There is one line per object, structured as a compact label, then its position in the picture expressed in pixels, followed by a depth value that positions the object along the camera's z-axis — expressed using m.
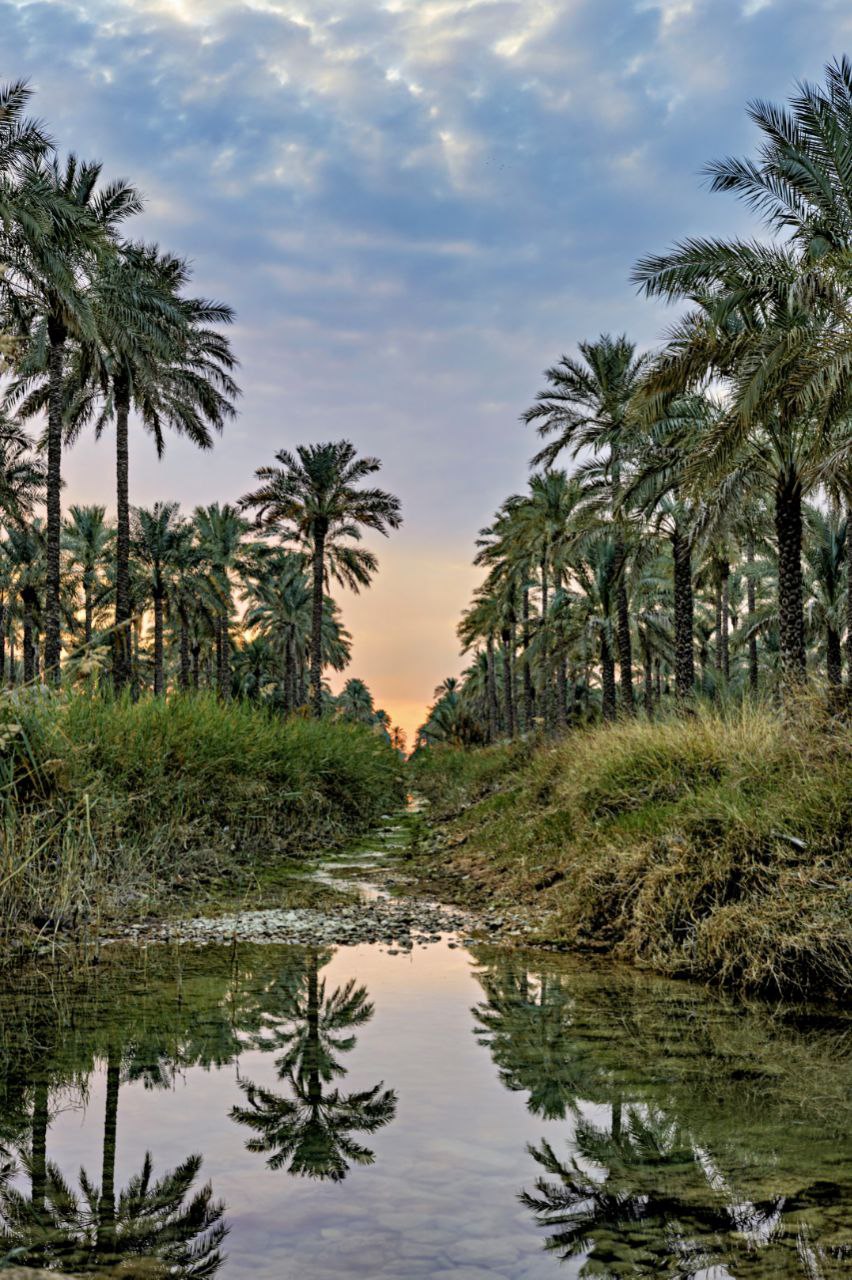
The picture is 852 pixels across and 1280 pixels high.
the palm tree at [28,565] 43.41
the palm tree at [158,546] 44.44
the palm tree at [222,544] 49.56
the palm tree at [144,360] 25.73
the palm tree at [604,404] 30.02
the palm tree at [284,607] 53.81
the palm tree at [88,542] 51.53
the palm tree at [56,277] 21.55
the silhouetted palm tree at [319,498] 35.56
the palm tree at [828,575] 37.25
